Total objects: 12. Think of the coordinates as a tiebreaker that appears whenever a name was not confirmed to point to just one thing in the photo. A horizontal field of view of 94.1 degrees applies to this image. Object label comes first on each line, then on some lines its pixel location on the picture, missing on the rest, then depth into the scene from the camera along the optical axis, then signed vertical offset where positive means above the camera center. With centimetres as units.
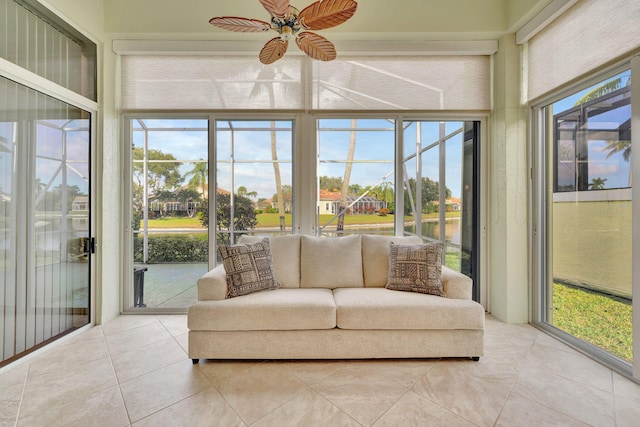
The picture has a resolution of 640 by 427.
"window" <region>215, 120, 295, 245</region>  335 +41
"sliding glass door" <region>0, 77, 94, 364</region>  216 -3
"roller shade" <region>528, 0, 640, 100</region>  203 +135
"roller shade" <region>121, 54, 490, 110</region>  318 +142
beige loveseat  215 -83
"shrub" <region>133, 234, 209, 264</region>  337 -39
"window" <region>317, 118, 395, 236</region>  338 +45
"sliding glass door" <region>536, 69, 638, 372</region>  213 -4
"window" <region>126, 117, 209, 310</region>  333 +24
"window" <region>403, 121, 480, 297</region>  340 +34
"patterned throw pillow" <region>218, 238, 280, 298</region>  239 -45
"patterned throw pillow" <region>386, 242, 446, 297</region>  243 -46
